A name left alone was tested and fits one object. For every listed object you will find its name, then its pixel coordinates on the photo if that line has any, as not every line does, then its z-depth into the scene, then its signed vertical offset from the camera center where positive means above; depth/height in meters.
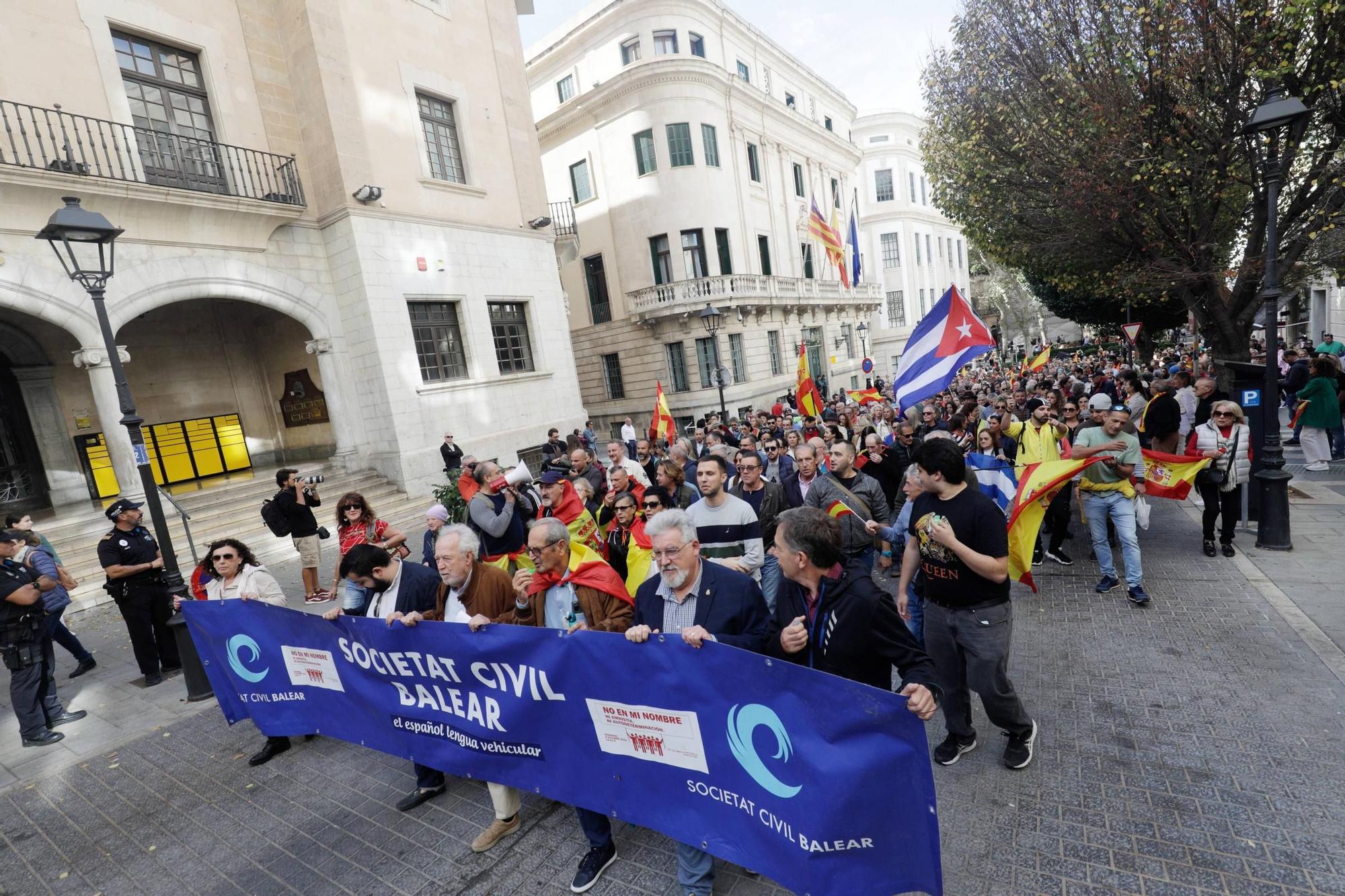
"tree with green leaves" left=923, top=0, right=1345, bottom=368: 8.56 +2.59
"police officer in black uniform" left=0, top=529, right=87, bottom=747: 5.15 -1.56
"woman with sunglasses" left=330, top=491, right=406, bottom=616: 6.66 -1.19
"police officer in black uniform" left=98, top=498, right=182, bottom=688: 6.15 -1.36
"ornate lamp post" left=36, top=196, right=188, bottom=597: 5.58 +1.56
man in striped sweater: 4.66 -1.25
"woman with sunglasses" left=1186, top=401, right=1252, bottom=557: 6.62 -1.89
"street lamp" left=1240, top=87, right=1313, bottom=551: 6.36 -1.16
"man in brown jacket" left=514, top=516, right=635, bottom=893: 3.60 -1.20
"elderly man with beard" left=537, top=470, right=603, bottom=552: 5.98 -1.24
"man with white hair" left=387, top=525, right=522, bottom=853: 3.61 -1.22
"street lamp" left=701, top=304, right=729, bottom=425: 17.65 +1.08
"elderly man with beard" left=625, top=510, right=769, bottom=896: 2.98 -1.18
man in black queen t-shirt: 3.31 -1.45
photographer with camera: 8.78 -1.35
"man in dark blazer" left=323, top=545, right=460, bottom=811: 3.91 -1.15
